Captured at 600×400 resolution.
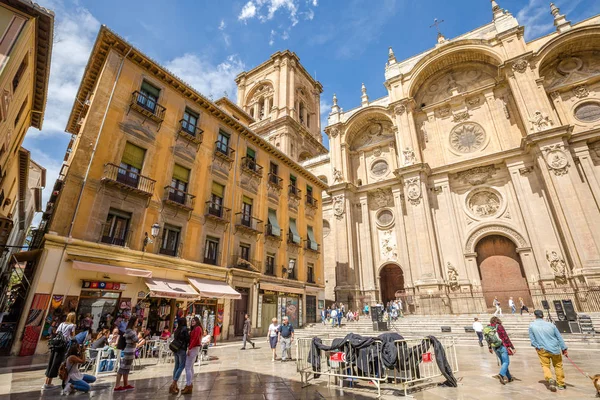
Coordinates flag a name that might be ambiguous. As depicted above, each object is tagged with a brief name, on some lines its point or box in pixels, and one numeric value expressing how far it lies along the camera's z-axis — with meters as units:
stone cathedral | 19.20
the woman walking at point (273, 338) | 9.69
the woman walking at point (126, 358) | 5.67
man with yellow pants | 5.43
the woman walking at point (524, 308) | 17.15
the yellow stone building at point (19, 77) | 9.33
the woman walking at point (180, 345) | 5.47
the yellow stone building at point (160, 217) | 10.65
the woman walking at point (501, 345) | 6.00
